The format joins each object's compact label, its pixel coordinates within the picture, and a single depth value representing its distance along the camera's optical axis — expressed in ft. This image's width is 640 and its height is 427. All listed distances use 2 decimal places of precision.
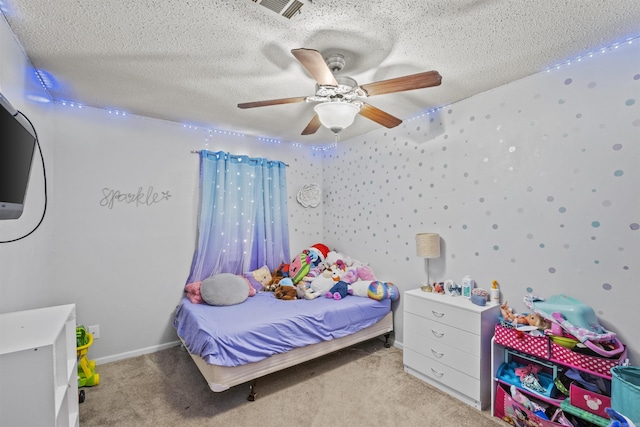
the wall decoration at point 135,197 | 9.68
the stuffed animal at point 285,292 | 10.29
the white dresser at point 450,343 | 7.41
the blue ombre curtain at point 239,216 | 11.19
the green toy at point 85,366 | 8.08
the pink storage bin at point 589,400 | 5.67
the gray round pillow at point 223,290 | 9.71
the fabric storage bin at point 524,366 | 6.59
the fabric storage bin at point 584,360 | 5.69
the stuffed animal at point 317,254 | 12.65
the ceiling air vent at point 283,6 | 4.80
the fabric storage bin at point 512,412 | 6.30
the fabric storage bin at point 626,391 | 4.77
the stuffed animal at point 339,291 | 10.31
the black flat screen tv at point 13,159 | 3.81
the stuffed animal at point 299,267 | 11.69
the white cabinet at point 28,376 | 3.71
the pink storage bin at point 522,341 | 6.54
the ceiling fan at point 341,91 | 5.38
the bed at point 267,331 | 7.37
